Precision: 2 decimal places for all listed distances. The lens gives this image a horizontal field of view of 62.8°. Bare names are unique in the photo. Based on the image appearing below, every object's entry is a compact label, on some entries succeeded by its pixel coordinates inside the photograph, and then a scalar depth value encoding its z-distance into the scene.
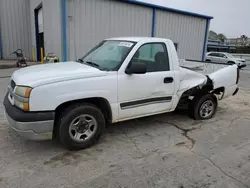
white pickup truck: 2.87
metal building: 10.54
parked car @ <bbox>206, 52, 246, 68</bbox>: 21.25
